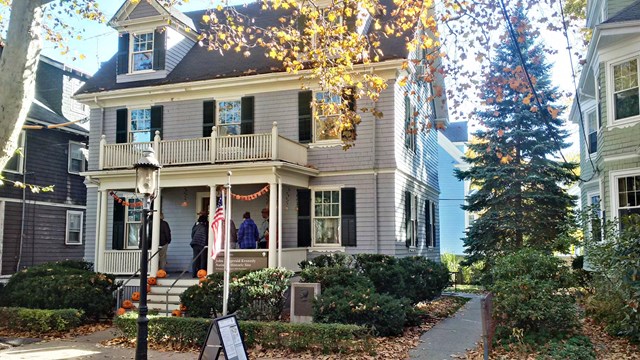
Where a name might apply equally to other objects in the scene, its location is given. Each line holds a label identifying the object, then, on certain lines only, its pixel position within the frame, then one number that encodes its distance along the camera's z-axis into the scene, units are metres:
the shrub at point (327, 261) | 14.00
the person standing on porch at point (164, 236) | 17.05
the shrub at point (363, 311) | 10.77
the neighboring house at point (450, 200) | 36.12
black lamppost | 8.65
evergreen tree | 20.23
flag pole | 11.12
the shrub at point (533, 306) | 9.38
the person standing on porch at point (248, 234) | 15.48
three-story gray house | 16.23
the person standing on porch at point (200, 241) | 16.16
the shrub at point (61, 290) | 13.57
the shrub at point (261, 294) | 11.93
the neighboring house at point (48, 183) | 21.75
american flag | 11.77
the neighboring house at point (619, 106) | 13.85
